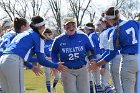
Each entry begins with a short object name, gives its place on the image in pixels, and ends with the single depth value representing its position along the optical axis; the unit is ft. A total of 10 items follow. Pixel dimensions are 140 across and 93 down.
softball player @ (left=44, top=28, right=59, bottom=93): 46.42
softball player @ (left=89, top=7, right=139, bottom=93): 26.68
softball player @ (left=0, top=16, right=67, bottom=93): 26.25
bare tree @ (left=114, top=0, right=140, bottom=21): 178.11
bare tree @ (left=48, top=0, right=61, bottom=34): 188.04
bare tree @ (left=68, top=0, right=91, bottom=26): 188.36
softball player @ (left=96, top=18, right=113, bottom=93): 37.27
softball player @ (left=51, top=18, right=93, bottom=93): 30.73
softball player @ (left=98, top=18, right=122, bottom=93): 33.47
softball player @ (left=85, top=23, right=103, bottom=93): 40.86
